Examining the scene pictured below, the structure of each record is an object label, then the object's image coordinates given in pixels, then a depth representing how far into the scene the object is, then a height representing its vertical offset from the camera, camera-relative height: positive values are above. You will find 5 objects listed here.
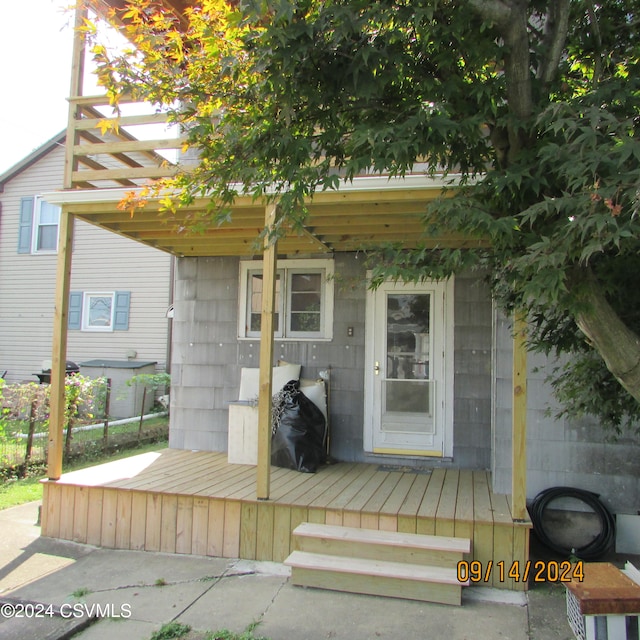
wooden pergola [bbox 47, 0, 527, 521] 3.87 +1.19
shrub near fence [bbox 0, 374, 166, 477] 6.11 -0.94
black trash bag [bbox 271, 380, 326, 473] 5.04 -0.76
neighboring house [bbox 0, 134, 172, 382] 11.27 +1.40
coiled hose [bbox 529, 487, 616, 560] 4.04 -1.24
